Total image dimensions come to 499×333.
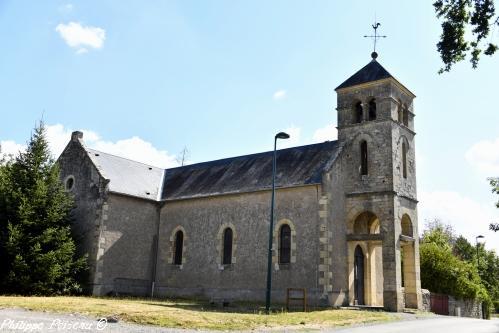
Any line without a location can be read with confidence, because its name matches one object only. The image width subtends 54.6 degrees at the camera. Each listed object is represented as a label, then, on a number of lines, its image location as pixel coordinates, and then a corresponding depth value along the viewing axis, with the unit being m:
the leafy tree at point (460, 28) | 11.30
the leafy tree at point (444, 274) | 31.27
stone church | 23.69
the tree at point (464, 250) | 60.70
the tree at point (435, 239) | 42.34
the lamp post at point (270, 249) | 18.24
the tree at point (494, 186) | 26.88
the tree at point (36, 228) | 23.30
